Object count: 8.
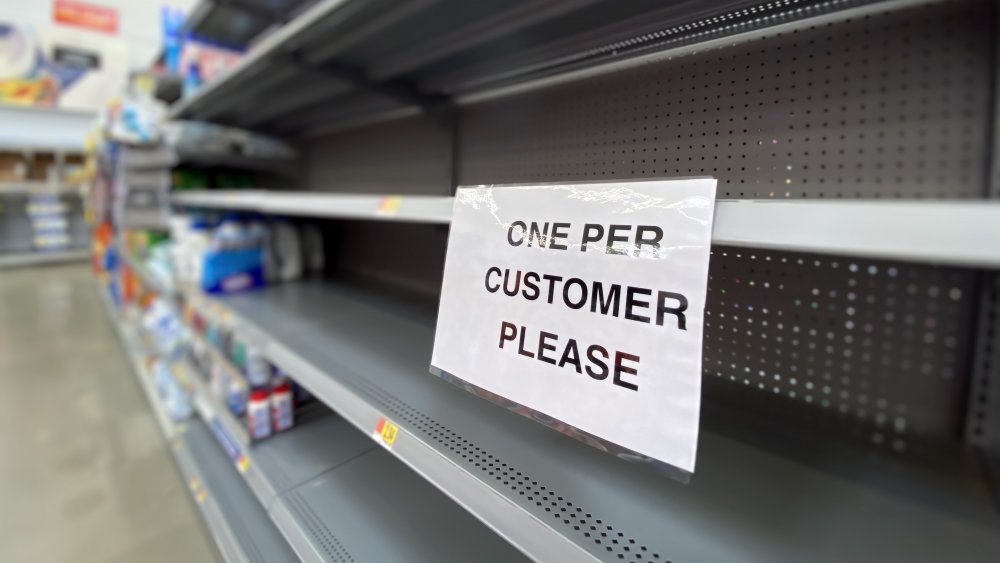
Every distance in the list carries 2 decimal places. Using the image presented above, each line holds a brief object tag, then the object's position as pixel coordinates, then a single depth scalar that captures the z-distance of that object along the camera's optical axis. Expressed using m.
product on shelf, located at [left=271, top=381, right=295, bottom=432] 1.29
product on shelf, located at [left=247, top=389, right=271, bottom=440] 1.25
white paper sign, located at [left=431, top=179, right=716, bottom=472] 0.42
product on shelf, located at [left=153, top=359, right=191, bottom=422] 1.86
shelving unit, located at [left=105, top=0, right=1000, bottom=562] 0.51
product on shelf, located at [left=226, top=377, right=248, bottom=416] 1.35
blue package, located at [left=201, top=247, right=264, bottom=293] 1.54
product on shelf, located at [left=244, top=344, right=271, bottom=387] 1.27
